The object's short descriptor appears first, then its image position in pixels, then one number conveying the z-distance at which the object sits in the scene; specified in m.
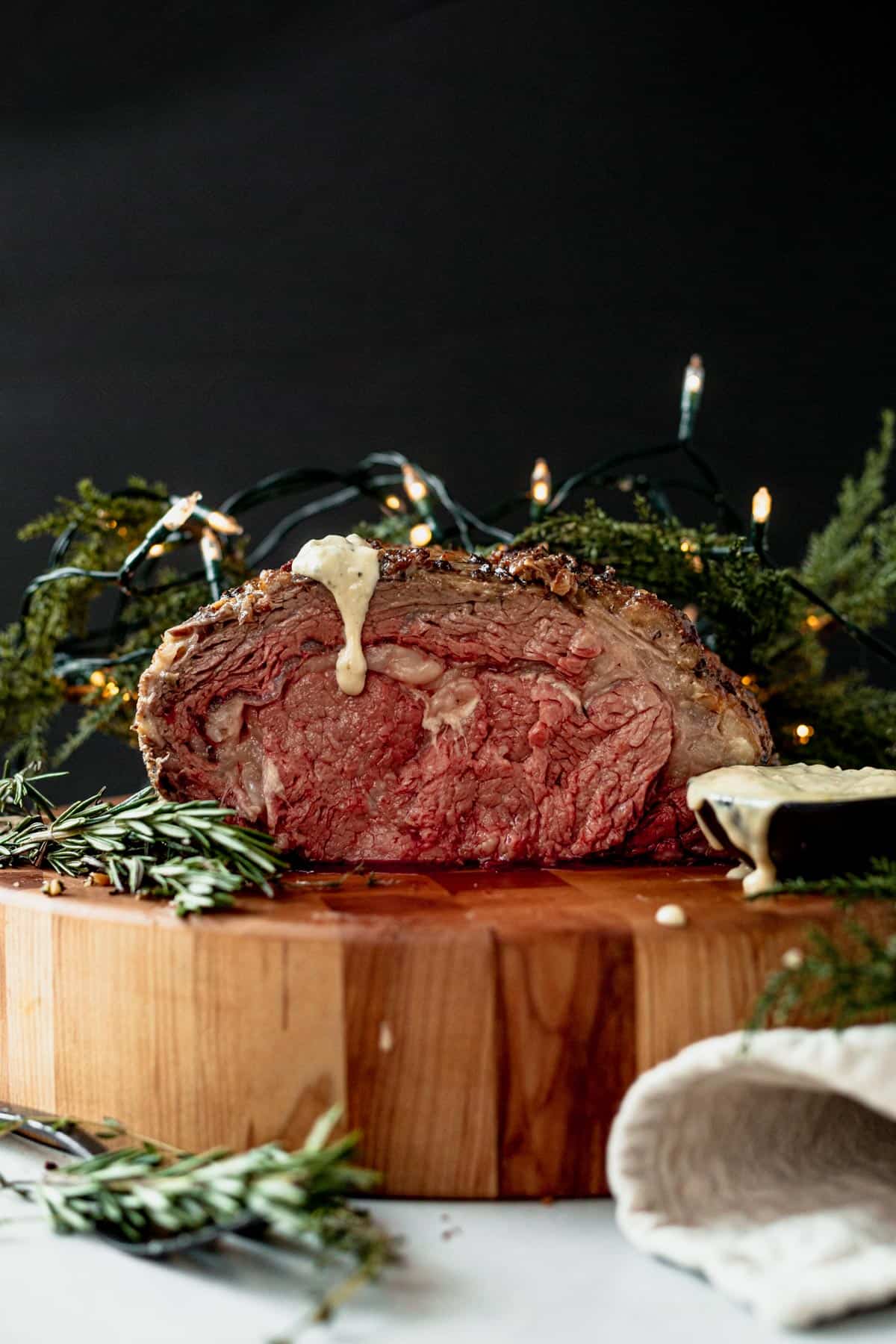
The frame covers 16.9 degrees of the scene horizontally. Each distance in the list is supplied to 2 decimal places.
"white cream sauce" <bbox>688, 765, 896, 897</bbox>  0.88
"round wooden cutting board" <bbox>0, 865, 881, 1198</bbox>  0.85
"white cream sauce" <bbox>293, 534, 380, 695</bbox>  0.95
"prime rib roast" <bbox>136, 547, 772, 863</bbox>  0.95
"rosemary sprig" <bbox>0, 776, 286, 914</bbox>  0.88
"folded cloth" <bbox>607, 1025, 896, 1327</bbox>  0.81
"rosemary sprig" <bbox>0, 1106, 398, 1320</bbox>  0.81
